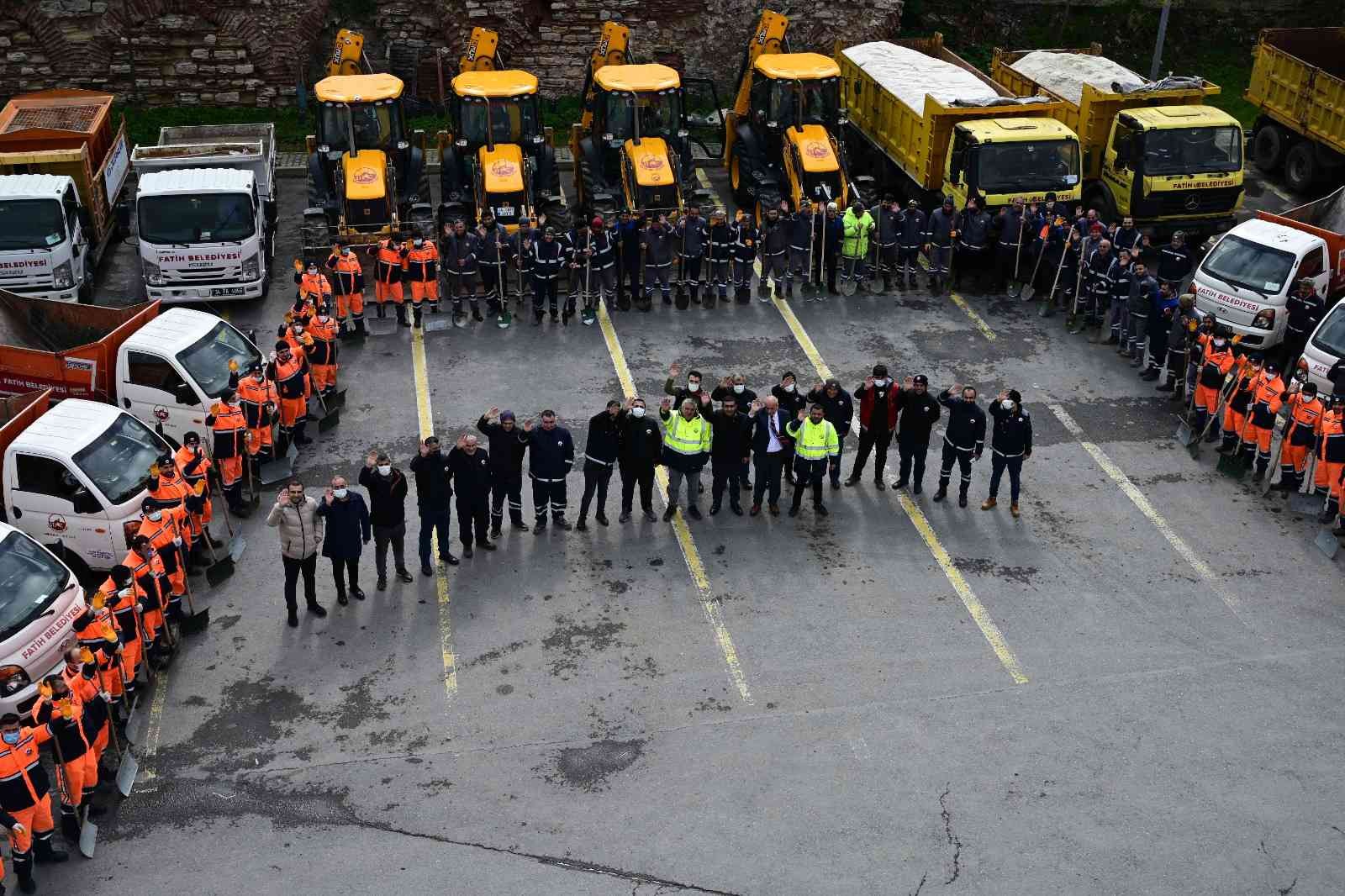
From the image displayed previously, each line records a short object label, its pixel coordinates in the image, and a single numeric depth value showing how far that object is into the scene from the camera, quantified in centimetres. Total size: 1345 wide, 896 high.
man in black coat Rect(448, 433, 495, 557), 1305
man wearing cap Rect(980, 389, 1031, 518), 1388
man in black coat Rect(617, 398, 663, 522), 1373
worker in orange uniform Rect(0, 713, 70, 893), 921
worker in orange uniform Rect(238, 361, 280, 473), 1446
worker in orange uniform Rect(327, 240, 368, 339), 1759
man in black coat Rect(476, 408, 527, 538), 1339
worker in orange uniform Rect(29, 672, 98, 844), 968
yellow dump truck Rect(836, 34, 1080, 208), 2017
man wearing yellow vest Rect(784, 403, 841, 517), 1391
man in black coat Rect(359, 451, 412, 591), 1258
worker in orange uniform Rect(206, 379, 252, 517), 1395
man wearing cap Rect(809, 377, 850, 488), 1419
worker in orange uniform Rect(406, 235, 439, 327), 1816
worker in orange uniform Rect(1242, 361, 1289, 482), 1479
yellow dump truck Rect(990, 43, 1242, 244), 2050
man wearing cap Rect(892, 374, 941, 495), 1416
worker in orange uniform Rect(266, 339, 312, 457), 1497
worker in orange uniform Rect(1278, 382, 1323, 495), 1435
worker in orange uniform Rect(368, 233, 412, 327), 1803
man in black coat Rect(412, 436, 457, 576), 1284
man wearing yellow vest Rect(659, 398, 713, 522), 1376
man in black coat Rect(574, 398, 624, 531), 1365
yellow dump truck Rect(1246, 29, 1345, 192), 2250
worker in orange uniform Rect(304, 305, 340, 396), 1590
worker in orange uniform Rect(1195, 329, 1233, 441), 1555
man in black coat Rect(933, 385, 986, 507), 1410
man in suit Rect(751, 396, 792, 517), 1397
